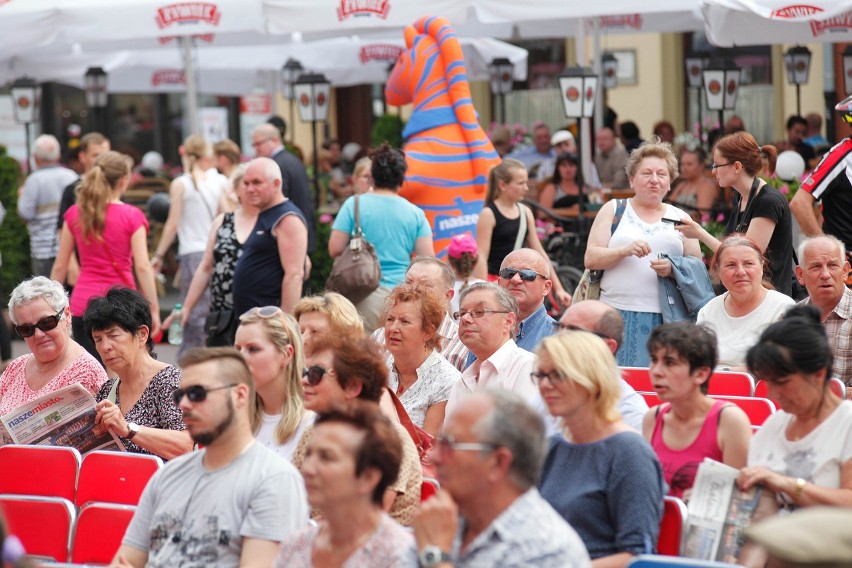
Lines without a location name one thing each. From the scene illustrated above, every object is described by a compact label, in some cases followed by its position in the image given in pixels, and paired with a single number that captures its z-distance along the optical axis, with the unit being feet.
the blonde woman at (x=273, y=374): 32.96
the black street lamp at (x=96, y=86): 108.27
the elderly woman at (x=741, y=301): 40.14
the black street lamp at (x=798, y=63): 102.37
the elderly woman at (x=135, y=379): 34.94
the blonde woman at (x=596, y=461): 25.68
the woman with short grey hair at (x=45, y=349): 40.09
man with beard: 26.66
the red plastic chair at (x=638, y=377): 39.65
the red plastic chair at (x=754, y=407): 34.27
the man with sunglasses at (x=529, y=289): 42.52
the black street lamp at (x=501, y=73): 116.47
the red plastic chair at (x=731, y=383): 38.06
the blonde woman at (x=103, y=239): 55.88
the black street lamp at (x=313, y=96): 98.04
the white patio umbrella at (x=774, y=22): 62.95
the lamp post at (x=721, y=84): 85.40
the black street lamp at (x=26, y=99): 100.99
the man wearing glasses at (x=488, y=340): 36.04
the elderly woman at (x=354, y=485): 22.77
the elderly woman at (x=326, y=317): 36.68
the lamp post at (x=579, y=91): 72.49
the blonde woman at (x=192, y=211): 72.64
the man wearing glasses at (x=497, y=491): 21.04
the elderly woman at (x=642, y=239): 46.29
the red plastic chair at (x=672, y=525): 26.86
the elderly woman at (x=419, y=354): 38.14
